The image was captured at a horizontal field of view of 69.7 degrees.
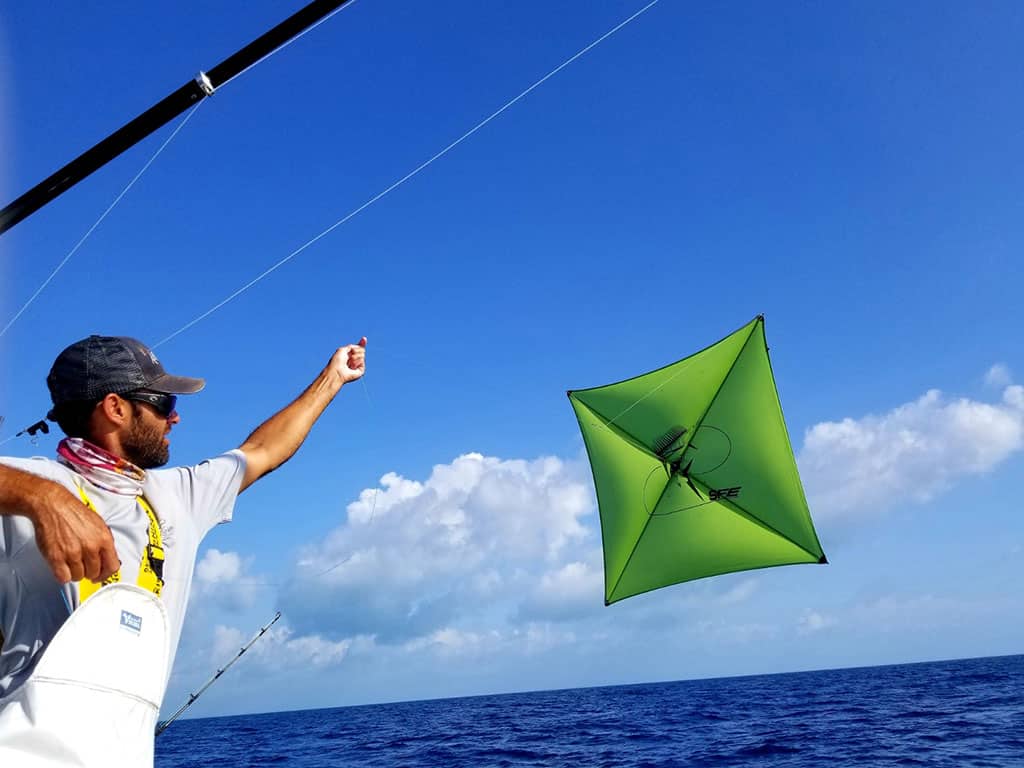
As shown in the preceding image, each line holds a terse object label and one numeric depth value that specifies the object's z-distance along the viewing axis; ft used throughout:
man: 4.70
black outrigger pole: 6.73
